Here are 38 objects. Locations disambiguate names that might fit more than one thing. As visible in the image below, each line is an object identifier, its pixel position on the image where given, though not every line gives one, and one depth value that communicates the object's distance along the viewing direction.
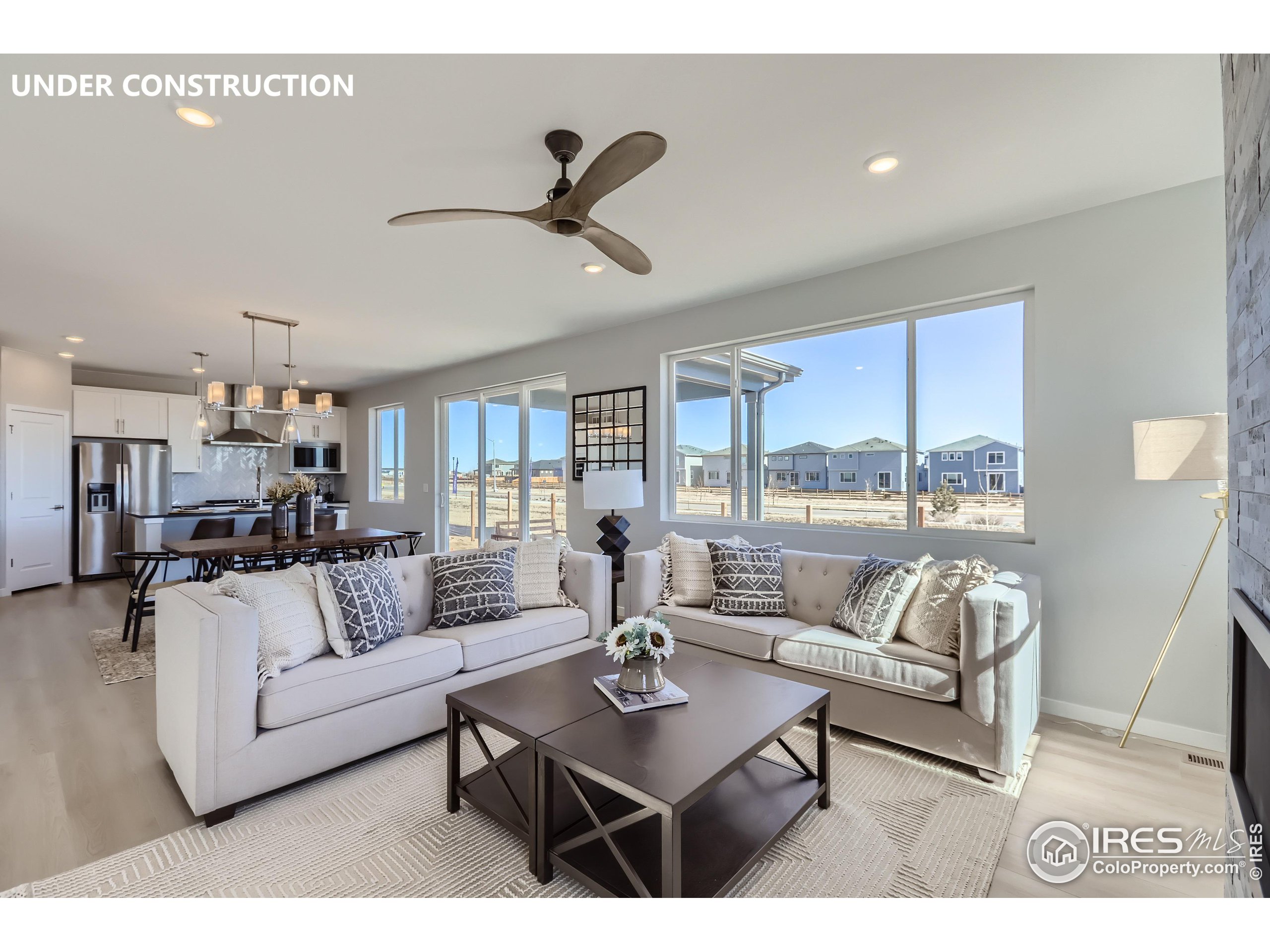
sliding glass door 6.11
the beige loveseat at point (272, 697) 2.04
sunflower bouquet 2.04
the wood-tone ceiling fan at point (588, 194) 1.72
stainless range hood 8.15
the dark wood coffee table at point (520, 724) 1.85
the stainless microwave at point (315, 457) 8.60
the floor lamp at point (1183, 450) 2.16
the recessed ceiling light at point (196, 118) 2.07
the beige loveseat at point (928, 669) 2.32
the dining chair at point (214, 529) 6.32
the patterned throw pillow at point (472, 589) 3.10
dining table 4.17
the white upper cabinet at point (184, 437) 7.55
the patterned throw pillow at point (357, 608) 2.55
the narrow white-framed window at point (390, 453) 8.04
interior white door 5.91
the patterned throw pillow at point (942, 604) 2.56
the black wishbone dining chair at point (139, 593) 4.00
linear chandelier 4.84
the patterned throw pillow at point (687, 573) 3.52
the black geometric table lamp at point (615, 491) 4.17
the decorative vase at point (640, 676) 2.07
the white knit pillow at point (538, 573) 3.48
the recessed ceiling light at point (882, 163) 2.42
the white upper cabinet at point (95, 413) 6.78
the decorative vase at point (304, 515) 5.16
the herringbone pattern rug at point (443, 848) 1.72
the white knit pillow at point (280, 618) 2.29
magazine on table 2.00
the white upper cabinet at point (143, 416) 7.14
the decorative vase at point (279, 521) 5.00
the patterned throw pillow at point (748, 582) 3.31
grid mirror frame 4.96
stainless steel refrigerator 6.62
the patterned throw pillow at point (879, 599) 2.77
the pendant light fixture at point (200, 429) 4.97
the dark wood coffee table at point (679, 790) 1.55
